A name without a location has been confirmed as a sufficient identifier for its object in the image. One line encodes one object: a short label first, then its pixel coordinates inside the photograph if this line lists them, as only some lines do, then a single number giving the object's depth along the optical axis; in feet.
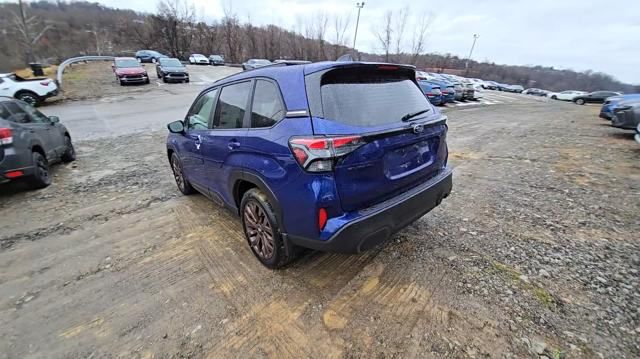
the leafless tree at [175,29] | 161.48
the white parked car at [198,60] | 142.00
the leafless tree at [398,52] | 151.33
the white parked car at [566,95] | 109.50
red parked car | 67.92
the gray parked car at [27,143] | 14.94
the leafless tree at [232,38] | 184.75
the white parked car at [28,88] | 43.60
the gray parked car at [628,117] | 26.13
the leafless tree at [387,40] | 150.20
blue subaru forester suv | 7.09
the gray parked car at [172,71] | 75.31
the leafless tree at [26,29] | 89.77
